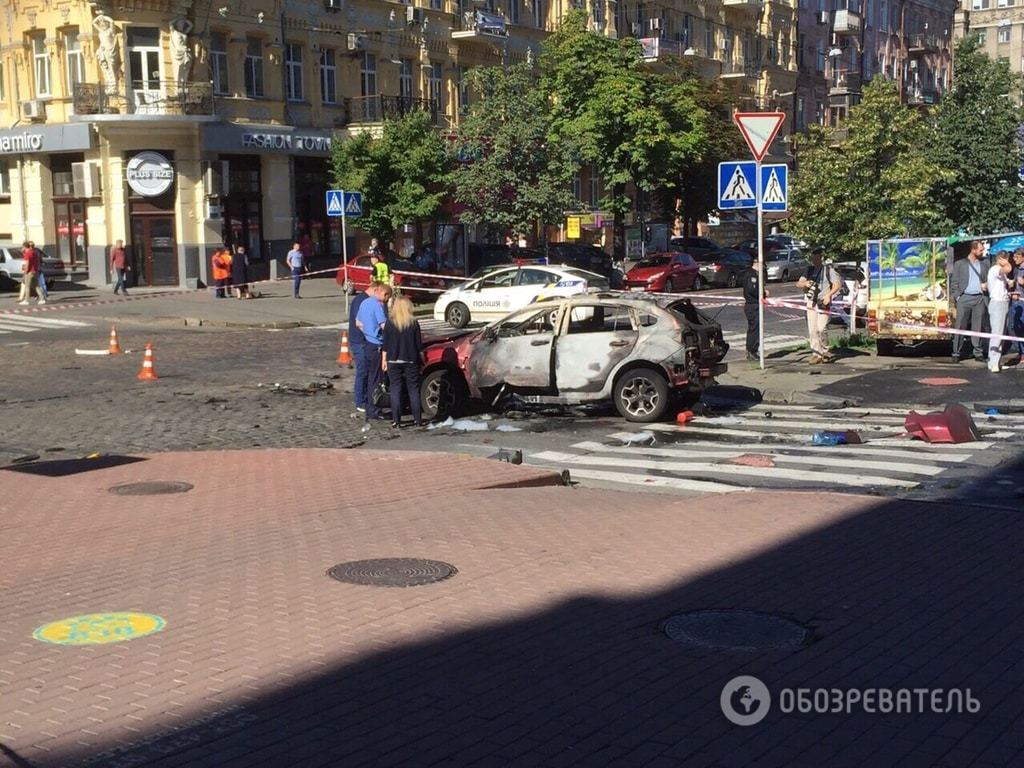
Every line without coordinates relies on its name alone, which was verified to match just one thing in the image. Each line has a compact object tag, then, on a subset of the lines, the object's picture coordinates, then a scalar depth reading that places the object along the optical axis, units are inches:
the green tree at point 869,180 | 857.5
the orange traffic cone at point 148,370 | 806.5
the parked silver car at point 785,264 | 1943.9
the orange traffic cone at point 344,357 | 884.6
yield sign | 719.7
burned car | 620.4
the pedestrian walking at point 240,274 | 1488.7
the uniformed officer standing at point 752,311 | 810.2
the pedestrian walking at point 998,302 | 731.4
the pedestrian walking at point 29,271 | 1384.1
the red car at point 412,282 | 1423.5
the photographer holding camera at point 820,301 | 813.9
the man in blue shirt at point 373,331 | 634.2
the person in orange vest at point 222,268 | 1491.1
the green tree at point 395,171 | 1491.1
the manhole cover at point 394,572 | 326.3
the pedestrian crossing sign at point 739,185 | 744.3
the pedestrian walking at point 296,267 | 1510.8
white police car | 1184.2
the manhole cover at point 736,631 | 270.7
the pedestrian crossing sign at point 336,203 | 1243.7
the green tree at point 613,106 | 1895.9
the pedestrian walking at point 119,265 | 1477.6
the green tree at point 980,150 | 1053.2
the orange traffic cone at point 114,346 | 946.1
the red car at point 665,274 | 1684.3
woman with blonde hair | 611.2
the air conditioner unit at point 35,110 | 1609.3
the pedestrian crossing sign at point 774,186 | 749.3
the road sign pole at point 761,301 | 747.5
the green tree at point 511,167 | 1525.6
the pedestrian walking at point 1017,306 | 773.9
